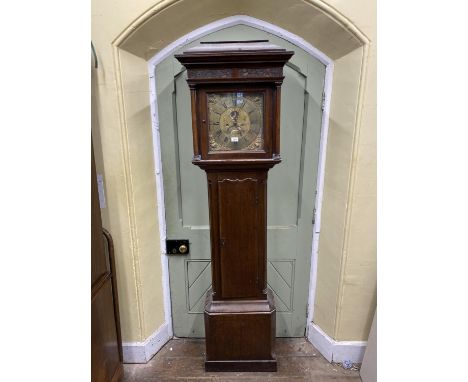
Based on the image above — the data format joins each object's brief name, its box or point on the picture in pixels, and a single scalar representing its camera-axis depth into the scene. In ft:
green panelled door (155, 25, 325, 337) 6.03
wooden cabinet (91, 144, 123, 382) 5.11
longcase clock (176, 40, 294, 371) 4.77
